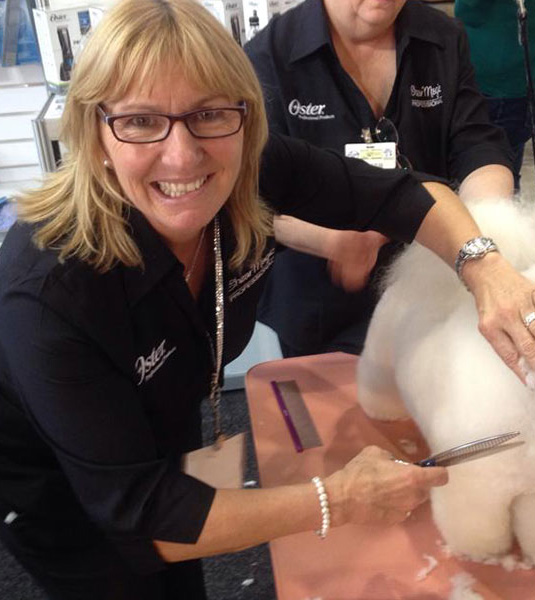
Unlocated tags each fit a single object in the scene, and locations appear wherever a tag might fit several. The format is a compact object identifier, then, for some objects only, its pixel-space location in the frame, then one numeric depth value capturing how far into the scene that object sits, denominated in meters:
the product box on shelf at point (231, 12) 1.61
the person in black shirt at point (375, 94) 1.11
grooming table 0.73
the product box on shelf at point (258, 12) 1.63
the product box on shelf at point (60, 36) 1.56
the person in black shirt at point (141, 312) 0.63
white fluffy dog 0.69
